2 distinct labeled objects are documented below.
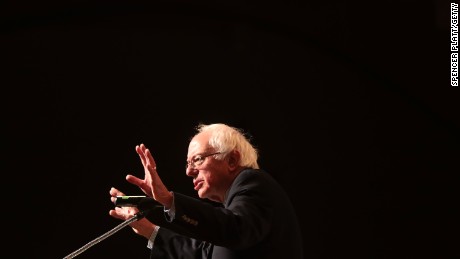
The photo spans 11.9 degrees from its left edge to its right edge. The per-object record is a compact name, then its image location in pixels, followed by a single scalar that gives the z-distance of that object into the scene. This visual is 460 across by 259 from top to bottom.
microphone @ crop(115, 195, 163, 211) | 6.28
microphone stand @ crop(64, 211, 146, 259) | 6.32
